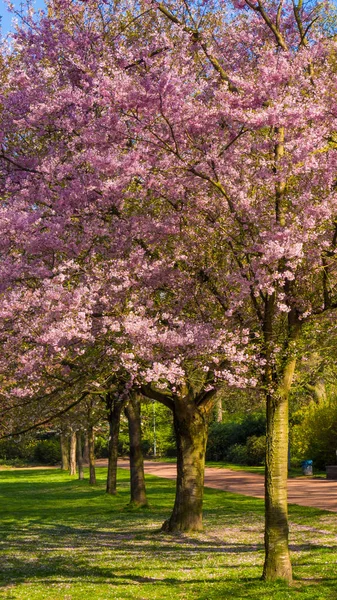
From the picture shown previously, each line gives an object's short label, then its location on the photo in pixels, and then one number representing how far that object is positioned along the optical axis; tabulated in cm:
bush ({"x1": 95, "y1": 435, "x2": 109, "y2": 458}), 7066
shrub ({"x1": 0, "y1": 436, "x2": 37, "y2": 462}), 7409
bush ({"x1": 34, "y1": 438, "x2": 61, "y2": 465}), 7344
